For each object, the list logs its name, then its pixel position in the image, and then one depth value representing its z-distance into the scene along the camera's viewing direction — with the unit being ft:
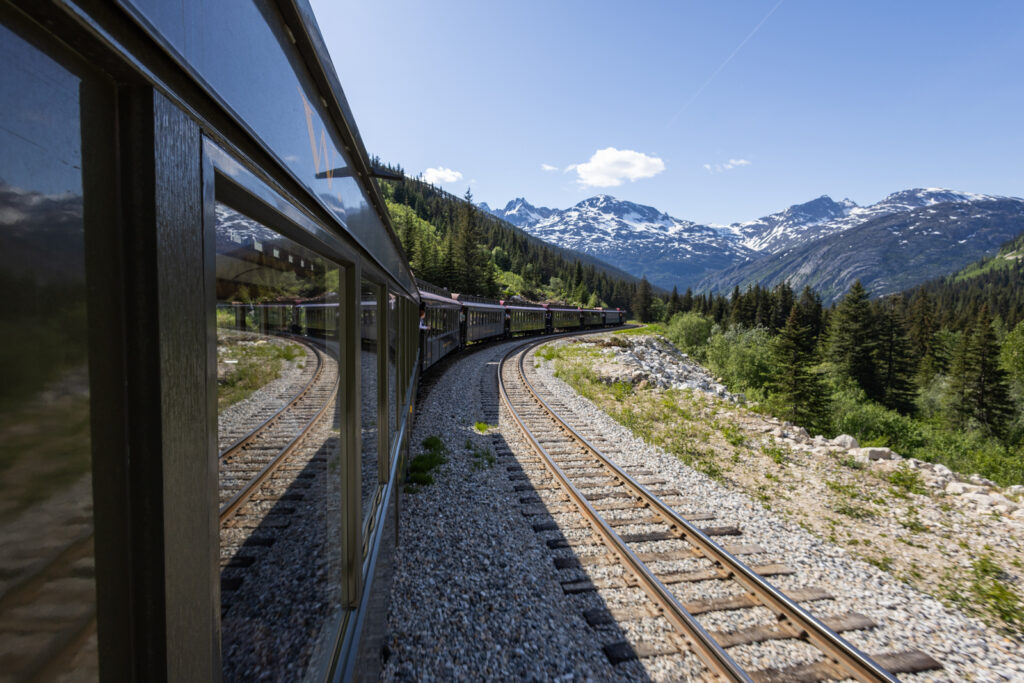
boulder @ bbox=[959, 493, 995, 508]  22.52
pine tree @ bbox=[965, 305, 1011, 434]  118.21
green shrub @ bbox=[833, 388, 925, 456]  50.31
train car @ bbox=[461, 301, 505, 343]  83.25
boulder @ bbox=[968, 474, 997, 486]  26.17
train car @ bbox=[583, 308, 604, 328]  177.17
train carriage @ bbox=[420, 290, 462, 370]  48.08
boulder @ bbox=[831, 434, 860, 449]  30.32
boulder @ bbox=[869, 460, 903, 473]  26.30
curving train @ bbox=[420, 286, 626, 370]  50.12
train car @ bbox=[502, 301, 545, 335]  114.20
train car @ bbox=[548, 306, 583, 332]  143.50
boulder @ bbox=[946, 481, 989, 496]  23.85
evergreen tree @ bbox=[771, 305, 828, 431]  82.86
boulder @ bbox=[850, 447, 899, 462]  27.73
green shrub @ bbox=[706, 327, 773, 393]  114.11
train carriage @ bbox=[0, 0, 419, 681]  1.90
